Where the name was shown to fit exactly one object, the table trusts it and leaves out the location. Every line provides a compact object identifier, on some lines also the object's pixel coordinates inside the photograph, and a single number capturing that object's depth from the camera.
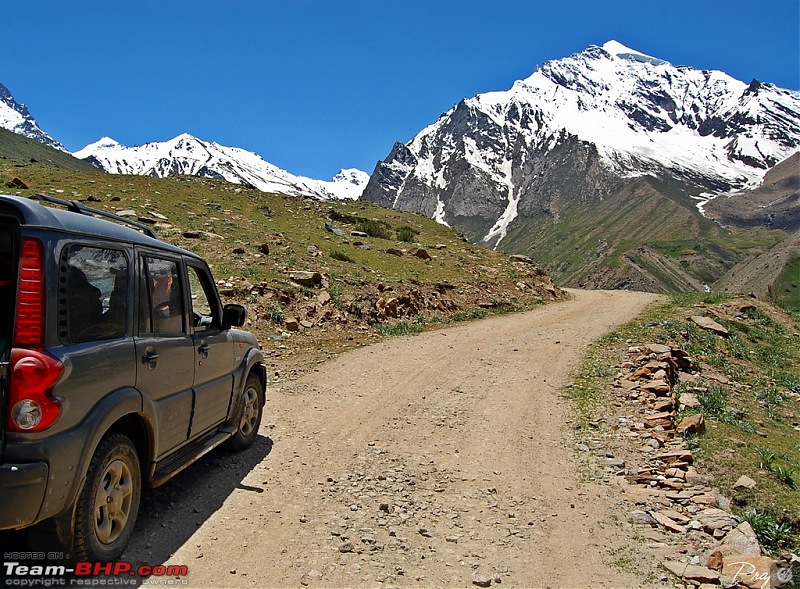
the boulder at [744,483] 6.56
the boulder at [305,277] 17.58
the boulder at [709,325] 18.89
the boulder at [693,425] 8.37
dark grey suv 3.60
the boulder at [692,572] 4.59
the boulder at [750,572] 4.51
